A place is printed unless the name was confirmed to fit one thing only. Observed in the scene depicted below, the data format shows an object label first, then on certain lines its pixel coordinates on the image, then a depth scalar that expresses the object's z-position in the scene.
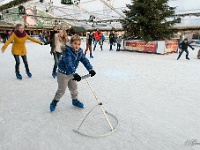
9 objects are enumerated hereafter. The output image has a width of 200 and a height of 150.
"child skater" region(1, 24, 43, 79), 4.09
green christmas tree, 11.30
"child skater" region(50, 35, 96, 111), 2.27
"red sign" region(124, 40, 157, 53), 11.25
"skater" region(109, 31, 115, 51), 13.52
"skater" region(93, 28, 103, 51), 11.27
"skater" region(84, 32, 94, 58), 8.86
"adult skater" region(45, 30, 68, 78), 4.47
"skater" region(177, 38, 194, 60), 9.02
